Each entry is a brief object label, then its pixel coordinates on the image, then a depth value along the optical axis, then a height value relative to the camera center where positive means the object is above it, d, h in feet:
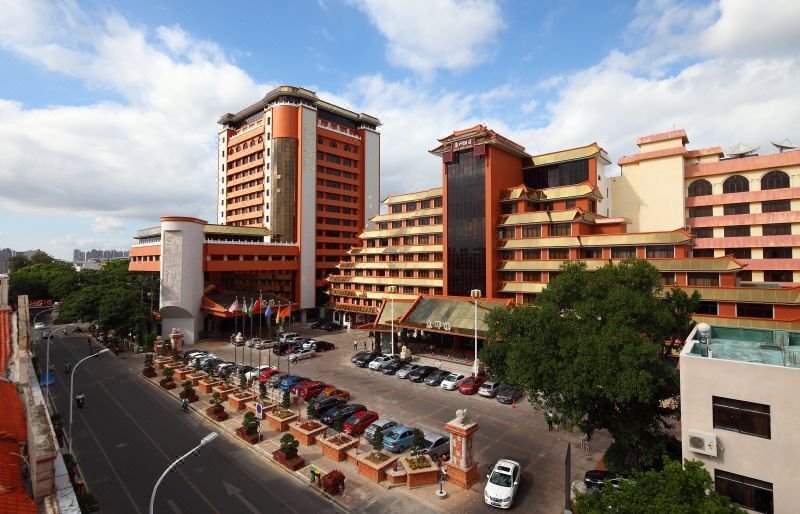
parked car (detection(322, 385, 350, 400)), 126.62 -38.97
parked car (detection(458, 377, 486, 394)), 134.10 -39.32
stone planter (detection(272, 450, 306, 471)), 85.36 -41.06
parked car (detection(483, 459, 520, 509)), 71.61 -39.46
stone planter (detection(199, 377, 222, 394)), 132.77 -38.23
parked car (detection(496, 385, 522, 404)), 123.95 -39.42
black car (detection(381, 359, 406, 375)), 157.39 -38.97
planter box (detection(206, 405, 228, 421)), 111.65 -40.14
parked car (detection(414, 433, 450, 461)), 88.58 -39.67
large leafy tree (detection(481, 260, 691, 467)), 70.23 -15.84
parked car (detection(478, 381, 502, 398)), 129.59 -38.98
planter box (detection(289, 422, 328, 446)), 96.68 -40.01
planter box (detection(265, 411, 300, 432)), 103.86 -39.69
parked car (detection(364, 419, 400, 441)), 99.04 -38.96
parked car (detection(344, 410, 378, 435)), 102.63 -39.82
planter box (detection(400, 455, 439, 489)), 78.95 -40.78
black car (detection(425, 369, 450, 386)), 142.92 -38.97
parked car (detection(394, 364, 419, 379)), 151.43 -38.74
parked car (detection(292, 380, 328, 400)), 128.06 -38.46
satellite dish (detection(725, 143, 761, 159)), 171.42 +49.63
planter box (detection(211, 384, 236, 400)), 125.62 -38.26
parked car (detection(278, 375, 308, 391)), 132.56 -38.14
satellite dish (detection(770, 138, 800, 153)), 163.57 +48.59
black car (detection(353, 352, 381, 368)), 167.04 -38.03
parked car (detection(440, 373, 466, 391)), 138.13 -39.19
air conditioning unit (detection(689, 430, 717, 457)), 54.65 -23.99
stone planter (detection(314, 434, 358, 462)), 89.81 -40.33
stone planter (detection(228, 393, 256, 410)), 119.14 -39.00
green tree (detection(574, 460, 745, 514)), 41.11 -24.02
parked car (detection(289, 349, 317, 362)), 176.65 -38.64
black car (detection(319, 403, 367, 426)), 107.86 -39.42
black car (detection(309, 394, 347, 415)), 115.65 -39.35
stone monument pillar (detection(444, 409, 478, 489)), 78.64 -36.66
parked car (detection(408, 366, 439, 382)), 147.23 -38.55
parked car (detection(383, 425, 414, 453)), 92.63 -39.50
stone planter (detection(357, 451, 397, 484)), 81.15 -40.73
